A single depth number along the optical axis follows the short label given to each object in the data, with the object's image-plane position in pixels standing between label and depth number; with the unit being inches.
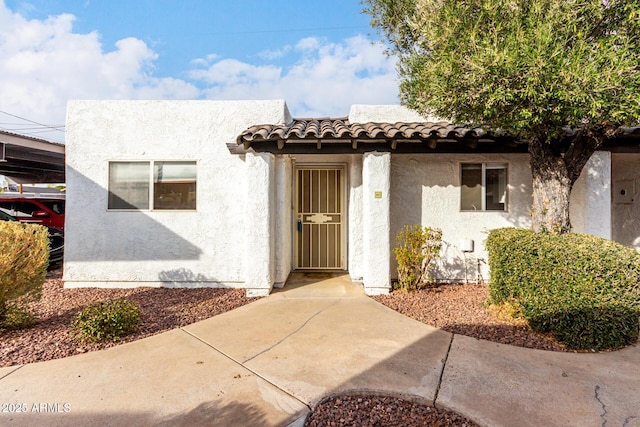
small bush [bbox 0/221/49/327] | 171.6
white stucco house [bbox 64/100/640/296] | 267.3
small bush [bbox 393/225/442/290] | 245.8
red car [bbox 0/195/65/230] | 412.2
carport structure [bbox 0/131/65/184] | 348.2
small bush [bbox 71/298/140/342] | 164.6
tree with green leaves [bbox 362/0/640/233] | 147.8
